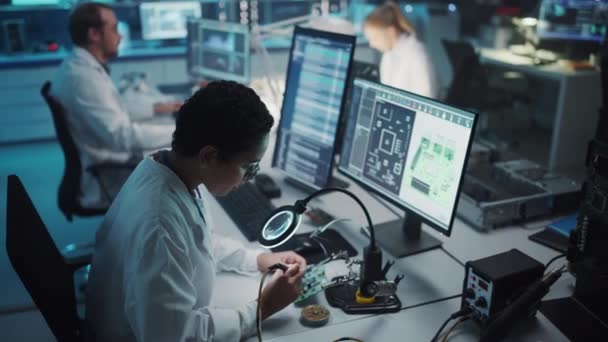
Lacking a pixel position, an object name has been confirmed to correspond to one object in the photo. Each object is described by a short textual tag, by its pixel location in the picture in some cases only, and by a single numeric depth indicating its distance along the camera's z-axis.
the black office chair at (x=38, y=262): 1.03
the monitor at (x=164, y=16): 4.77
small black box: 1.11
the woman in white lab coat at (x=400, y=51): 3.34
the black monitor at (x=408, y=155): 1.26
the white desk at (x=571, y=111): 3.96
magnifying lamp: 1.13
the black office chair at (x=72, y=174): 2.30
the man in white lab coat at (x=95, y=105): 2.46
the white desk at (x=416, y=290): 1.14
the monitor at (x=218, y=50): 2.98
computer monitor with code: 1.71
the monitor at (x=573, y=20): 4.17
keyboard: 1.62
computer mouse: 1.84
